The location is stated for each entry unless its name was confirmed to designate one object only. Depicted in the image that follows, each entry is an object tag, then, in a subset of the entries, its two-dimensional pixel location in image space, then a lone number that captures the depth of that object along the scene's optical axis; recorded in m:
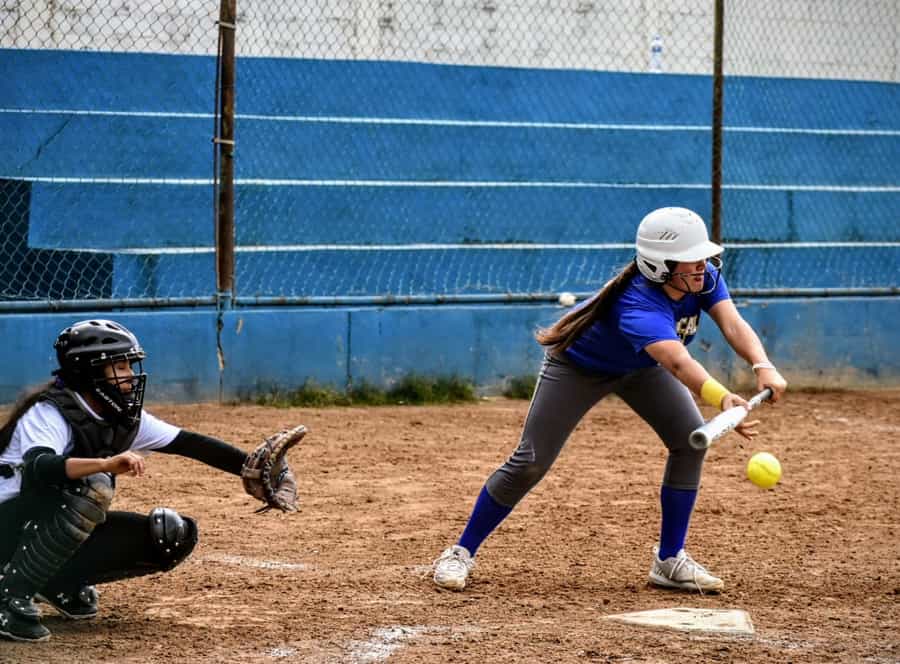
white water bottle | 28.64
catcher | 8.67
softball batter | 10.35
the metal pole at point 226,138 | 19.47
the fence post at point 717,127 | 21.91
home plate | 9.81
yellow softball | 9.66
